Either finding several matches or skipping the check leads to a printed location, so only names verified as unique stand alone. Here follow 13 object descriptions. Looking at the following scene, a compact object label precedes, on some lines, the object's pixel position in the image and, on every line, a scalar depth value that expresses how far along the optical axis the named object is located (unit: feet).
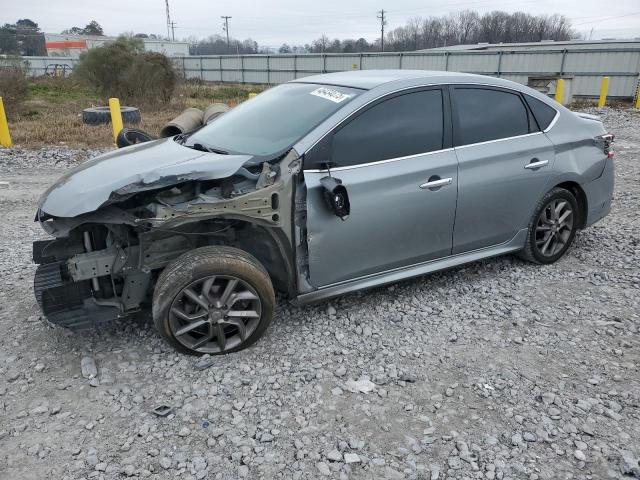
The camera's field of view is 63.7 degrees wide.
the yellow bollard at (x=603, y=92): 58.44
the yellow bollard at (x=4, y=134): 32.65
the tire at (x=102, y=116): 40.68
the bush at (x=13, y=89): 46.03
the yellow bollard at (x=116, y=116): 33.35
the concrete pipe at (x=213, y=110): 25.22
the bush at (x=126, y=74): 53.62
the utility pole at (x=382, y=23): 239.71
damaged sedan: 10.11
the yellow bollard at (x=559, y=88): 55.57
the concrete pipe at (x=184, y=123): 19.69
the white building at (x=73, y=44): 191.21
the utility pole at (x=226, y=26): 292.20
